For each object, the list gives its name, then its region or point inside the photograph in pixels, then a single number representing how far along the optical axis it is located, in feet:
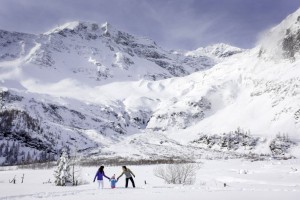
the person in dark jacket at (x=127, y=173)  132.98
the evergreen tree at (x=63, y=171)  171.32
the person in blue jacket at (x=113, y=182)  131.75
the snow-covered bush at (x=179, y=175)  178.09
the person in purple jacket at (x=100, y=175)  132.97
